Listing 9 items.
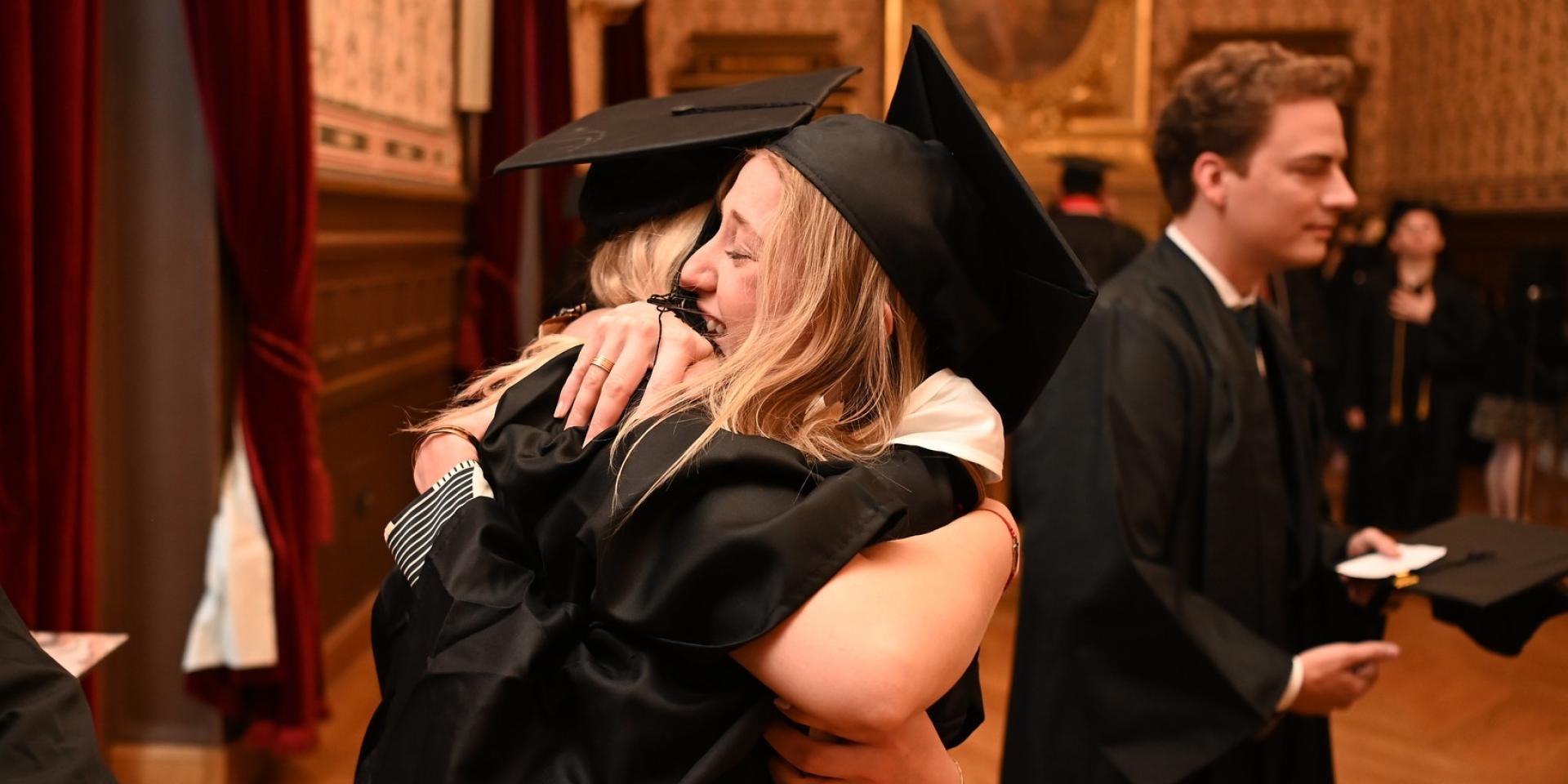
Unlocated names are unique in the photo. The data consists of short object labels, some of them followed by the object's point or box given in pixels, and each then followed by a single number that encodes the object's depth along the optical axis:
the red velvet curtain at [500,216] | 5.75
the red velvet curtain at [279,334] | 3.15
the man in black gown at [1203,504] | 2.05
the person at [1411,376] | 6.45
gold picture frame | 10.73
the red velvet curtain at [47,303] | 2.30
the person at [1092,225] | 5.64
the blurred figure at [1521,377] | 5.87
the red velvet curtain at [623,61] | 9.05
